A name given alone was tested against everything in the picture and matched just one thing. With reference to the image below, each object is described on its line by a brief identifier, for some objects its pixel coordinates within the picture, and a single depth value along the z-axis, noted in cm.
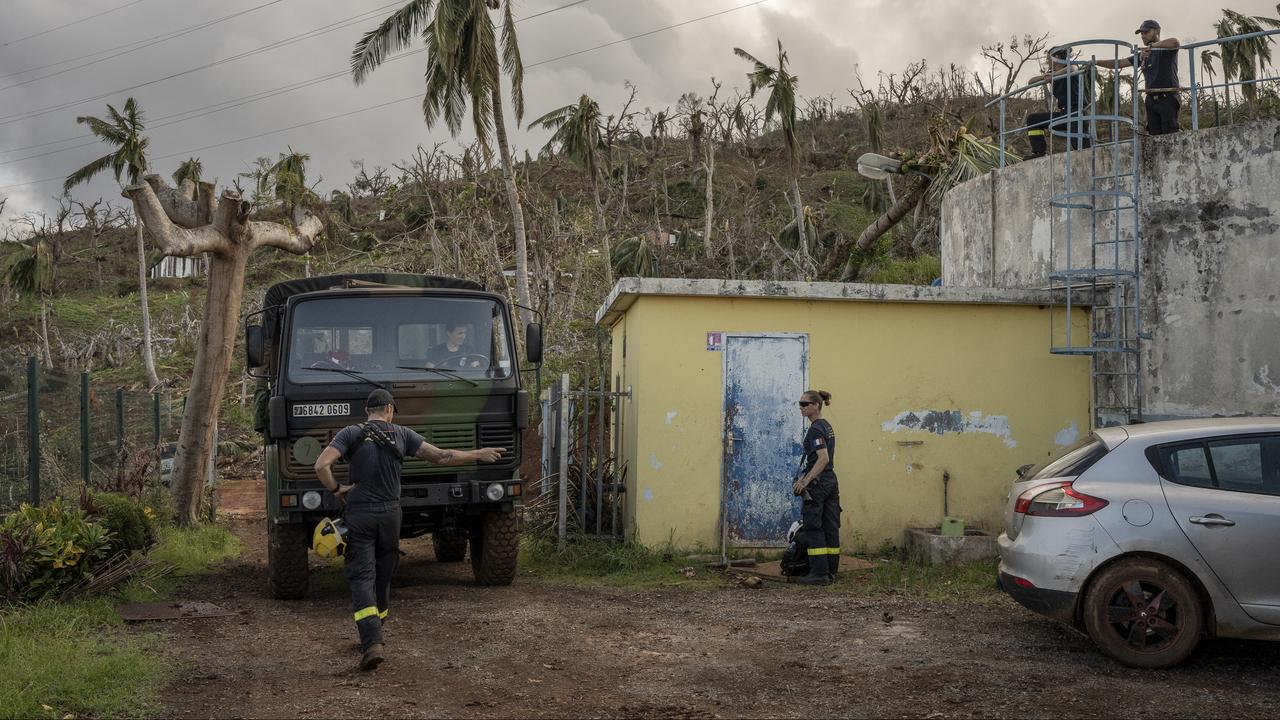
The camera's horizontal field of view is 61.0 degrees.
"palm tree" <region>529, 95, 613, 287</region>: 2872
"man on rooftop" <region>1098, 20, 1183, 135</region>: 1180
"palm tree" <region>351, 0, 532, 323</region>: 1975
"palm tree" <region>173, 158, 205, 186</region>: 3269
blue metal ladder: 1080
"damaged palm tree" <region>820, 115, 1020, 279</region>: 1619
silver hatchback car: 623
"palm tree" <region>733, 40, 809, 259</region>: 2814
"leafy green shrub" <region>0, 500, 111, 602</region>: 776
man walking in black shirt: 674
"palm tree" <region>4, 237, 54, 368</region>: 3600
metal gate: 1108
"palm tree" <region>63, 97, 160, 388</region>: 2922
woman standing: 964
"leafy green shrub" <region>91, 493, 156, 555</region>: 909
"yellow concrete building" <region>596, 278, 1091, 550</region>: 1090
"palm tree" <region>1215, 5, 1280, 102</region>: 2406
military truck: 869
